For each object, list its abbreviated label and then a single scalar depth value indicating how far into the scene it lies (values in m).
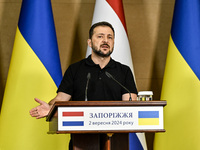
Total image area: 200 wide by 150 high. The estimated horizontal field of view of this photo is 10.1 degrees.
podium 6.29
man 7.01
